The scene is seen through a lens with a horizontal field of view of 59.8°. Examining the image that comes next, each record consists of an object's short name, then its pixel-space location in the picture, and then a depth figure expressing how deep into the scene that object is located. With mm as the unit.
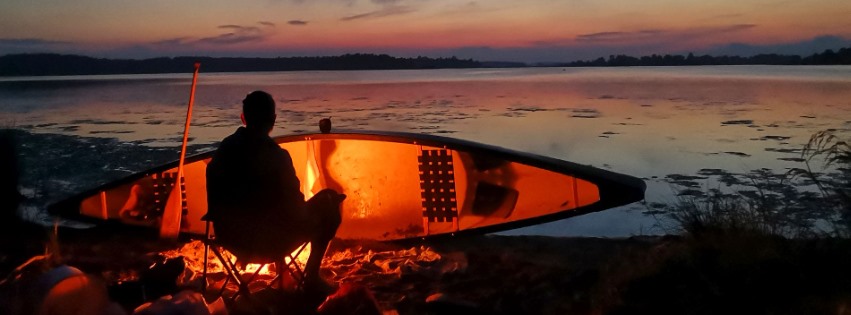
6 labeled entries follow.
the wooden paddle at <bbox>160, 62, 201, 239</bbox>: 5666
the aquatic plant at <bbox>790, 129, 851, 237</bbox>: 5113
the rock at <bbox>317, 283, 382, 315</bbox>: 3924
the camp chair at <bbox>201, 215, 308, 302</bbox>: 4047
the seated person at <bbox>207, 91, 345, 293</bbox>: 3779
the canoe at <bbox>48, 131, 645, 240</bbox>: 5906
